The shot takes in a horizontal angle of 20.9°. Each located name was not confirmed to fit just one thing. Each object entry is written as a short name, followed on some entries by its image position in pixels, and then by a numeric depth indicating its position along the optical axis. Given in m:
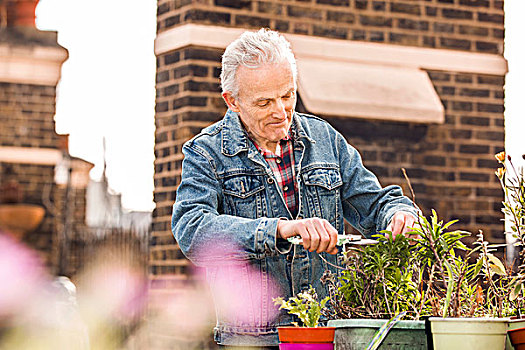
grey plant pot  2.42
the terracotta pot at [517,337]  2.36
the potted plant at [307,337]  2.50
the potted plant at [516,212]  2.57
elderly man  3.19
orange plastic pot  2.50
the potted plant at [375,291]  2.47
